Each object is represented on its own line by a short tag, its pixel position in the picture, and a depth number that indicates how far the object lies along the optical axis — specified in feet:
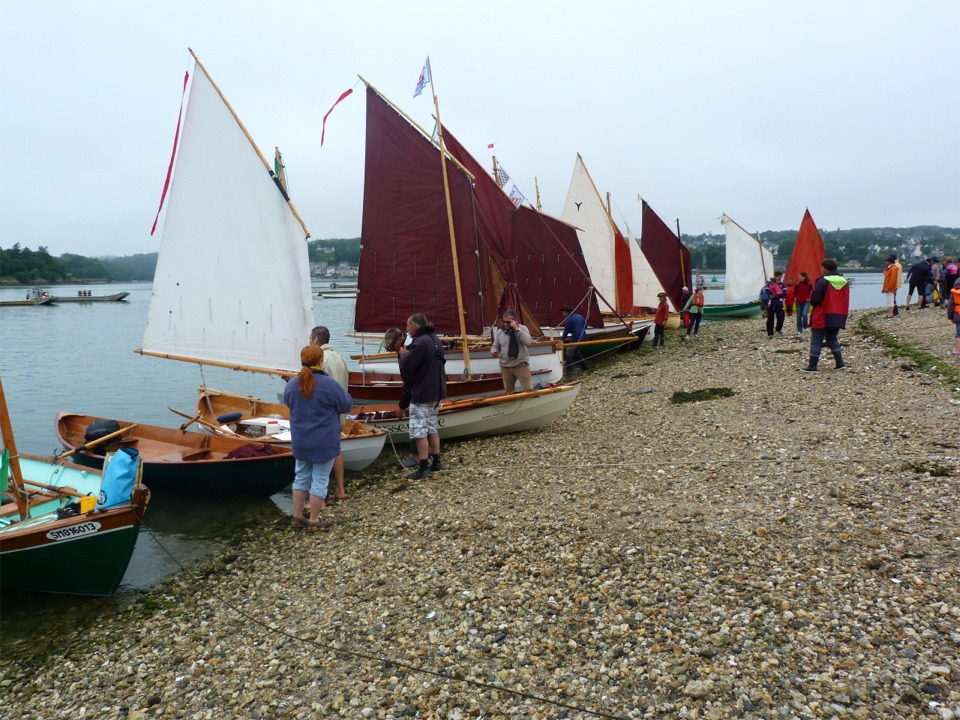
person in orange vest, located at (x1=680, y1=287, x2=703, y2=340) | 77.15
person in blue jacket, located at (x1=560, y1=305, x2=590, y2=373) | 66.08
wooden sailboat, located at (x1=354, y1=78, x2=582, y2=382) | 44.06
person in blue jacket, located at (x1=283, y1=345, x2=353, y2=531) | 23.06
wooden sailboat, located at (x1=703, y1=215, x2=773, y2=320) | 114.73
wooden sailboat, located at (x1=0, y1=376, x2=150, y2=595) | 21.11
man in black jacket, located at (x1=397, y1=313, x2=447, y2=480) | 28.43
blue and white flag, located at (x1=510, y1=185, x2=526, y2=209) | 61.16
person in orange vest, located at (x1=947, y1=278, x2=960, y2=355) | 43.11
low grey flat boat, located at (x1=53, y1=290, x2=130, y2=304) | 294.02
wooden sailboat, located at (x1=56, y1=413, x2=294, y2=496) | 30.25
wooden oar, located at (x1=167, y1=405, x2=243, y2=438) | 35.73
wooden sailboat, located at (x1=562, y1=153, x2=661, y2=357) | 82.64
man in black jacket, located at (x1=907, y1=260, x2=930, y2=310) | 78.18
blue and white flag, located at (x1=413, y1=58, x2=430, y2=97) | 47.67
